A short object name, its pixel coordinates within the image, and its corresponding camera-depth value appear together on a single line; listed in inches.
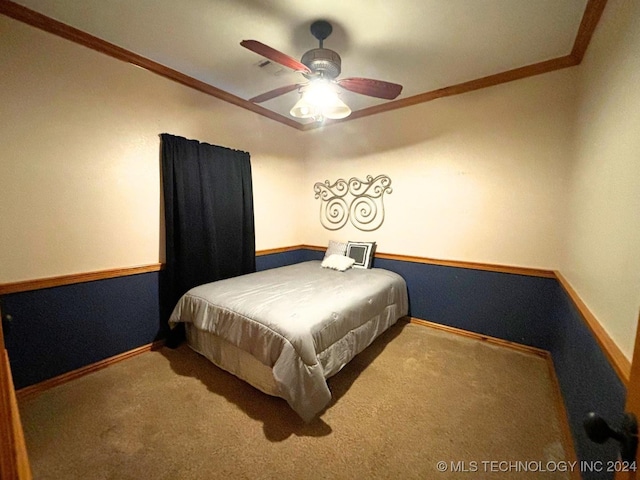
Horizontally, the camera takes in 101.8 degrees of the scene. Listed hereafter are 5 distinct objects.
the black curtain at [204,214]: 94.3
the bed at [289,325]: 61.1
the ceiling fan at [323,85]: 68.5
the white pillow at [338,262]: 117.1
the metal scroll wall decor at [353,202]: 124.3
